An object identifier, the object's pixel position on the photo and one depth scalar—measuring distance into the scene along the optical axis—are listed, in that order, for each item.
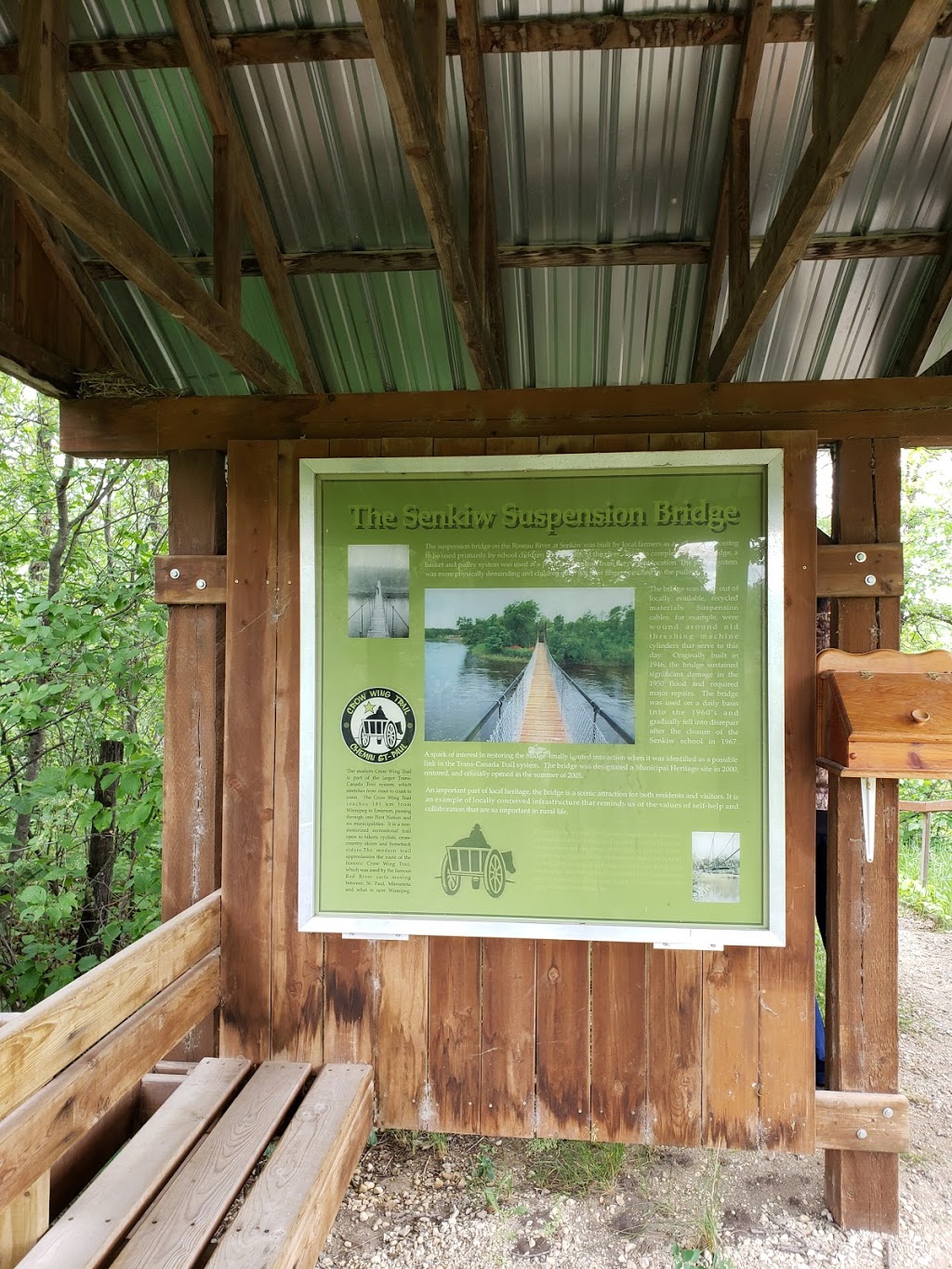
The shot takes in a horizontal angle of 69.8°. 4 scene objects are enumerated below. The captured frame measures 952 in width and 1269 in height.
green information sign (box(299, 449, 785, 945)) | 2.34
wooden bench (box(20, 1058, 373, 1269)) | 1.62
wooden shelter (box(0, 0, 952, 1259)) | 2.21
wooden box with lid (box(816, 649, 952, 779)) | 2.07
